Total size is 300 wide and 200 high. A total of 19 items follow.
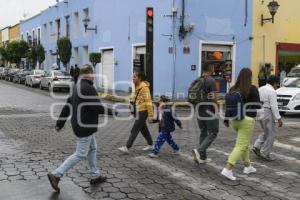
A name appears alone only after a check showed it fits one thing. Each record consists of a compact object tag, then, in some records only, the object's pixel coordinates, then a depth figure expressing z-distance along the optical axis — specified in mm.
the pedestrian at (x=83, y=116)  6102
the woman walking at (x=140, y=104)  8750
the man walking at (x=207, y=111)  7648
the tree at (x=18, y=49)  49312
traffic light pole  18141
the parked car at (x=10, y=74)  42094
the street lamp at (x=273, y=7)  22172
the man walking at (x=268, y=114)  8172
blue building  21938
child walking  8539
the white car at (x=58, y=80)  27344
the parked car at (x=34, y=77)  31888
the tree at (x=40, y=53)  42875
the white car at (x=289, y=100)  16031
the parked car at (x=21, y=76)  37144
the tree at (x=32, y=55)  44688
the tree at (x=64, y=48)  33750
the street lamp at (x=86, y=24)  29719
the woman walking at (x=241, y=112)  6930
